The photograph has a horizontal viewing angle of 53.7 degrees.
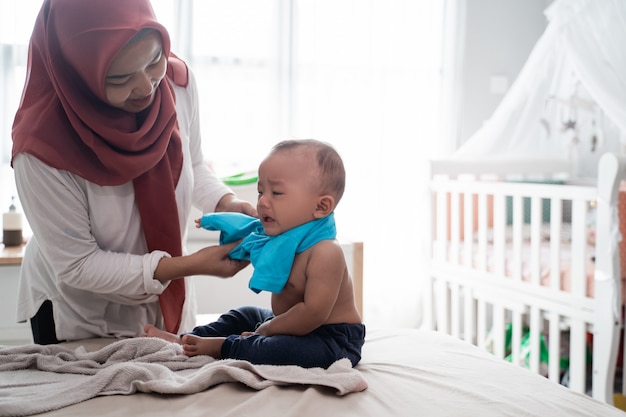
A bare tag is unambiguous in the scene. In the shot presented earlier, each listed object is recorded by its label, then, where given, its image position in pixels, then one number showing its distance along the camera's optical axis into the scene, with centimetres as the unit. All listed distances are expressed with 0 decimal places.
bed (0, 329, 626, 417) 94
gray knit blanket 98
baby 115
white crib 211
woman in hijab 123
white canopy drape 268
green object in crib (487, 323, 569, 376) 262
